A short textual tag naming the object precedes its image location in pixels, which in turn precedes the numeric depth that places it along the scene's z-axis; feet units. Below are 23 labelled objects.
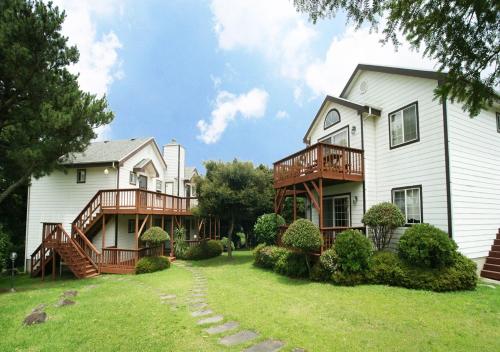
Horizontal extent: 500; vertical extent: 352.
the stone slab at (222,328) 19.54
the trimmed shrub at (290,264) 36.91
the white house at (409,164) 32.81
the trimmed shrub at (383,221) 34.14
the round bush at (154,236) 47.80
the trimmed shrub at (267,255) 42.78
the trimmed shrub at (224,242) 78.10
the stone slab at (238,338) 17.57
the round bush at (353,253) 31.65
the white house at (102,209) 48.67
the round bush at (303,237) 33.70
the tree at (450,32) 10.84
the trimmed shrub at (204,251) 60.18
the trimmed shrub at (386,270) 30.37
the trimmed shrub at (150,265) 46.44
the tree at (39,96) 35.35
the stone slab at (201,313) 23.27
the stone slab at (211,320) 21.42
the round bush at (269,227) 50.11
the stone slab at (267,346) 16.38
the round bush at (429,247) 28.73
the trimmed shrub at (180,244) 62.11
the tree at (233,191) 53.01
